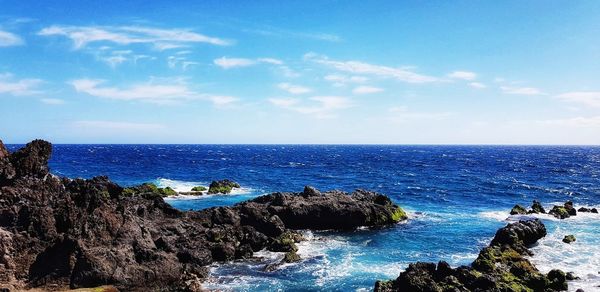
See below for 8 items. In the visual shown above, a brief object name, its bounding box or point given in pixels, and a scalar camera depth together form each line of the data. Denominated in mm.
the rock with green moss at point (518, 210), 70938
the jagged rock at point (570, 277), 36938
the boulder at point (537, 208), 72000
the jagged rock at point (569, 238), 51359
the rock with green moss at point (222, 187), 88375
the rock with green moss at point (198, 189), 88812
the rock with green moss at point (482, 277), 31906
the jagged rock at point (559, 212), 68181
